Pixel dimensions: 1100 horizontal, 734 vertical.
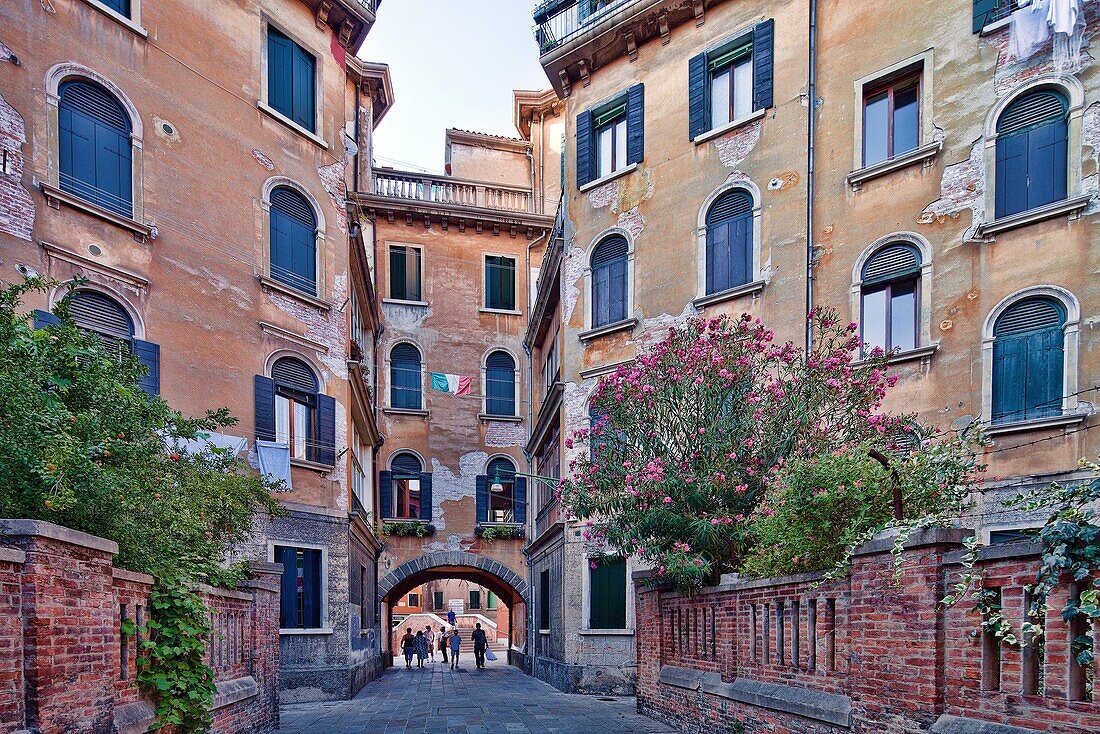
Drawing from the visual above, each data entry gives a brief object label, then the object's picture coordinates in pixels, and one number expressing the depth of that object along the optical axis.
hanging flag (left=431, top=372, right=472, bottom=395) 26.91
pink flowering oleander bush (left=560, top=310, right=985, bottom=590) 9.85
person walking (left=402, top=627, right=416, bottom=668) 29.22
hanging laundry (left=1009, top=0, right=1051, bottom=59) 12.13
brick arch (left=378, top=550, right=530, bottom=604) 26.22
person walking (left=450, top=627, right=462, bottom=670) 27.12
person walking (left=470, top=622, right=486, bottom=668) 26.97
